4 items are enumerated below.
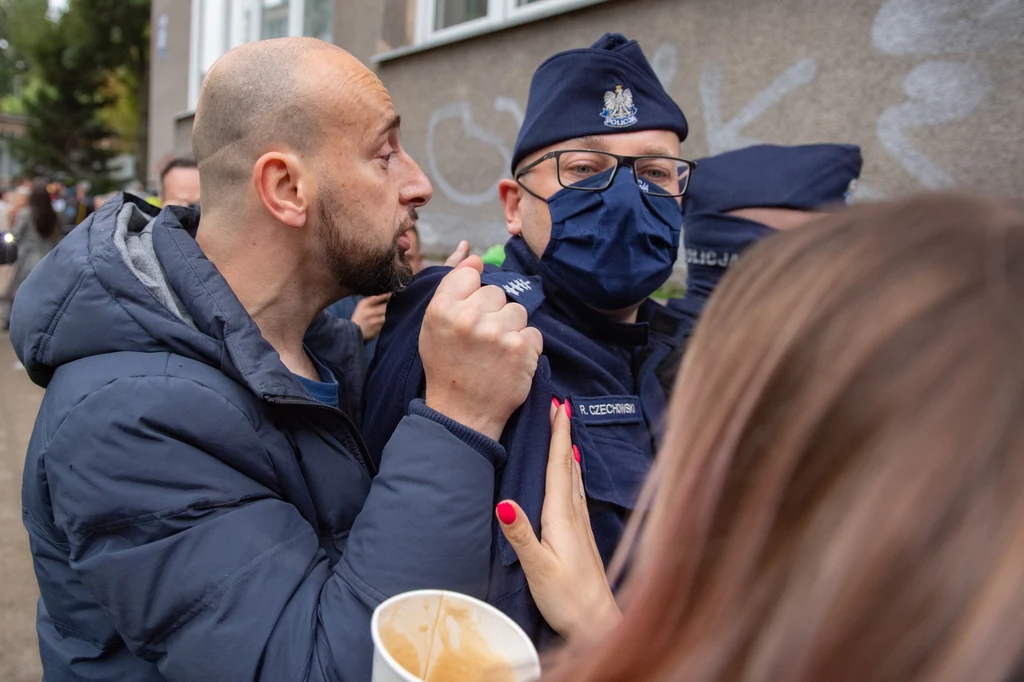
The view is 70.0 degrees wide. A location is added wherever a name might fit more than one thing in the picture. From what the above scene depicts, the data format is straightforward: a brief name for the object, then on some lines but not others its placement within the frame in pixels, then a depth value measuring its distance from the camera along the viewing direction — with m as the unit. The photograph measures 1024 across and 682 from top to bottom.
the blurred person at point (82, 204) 13.32
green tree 24.70
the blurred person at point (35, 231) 8.72
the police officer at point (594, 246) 1.59
